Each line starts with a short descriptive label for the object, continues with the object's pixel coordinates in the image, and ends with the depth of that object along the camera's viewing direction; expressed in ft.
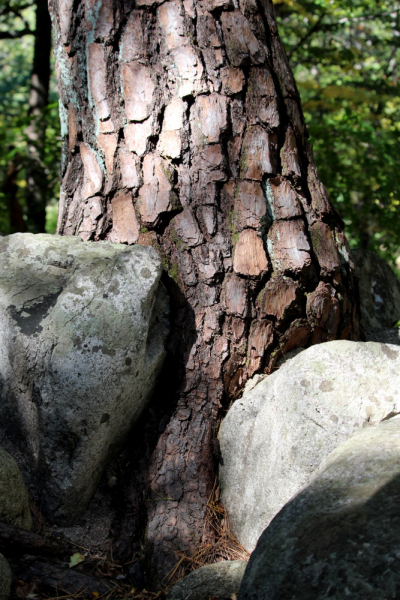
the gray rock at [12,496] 5.70
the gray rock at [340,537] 3.66
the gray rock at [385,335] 8.56
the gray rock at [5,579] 4.97
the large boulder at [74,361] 6.01
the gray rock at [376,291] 10.92
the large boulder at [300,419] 5.58
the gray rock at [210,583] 5.32
